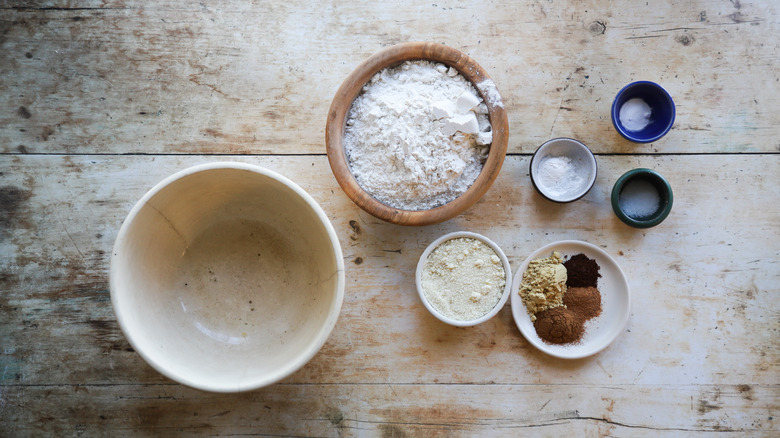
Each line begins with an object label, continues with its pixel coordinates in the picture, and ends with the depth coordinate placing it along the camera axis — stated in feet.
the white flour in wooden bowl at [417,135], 4.15
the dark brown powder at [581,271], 4.63
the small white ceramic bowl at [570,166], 4.58
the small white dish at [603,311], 4.60
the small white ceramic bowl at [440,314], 4.42
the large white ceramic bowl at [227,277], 3.81
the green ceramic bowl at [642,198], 4.58
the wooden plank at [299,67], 4.80
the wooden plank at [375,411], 4.69
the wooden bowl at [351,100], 4.17
